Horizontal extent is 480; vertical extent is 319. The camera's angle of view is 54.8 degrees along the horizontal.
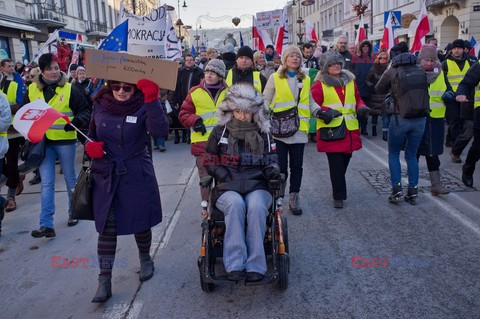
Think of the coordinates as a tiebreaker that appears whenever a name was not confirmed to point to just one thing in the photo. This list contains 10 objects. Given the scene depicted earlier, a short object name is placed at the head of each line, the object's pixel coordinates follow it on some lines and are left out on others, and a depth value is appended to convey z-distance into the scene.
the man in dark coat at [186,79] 10.57
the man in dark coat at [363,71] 11.12
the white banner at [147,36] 7.04
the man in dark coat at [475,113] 6.40
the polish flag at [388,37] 12.08
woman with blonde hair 5.66
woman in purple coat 3.82
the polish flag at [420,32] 10.37
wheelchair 3.66
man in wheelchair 3.60
